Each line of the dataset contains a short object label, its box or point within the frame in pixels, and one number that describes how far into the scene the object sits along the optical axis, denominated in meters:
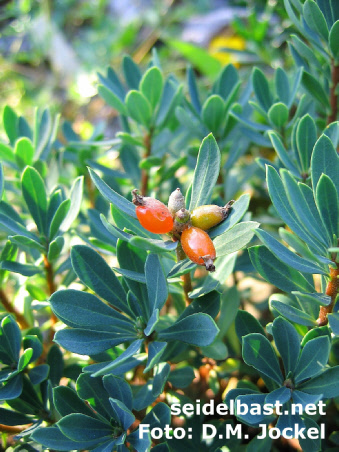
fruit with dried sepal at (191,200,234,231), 0.13
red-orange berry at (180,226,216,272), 0.13
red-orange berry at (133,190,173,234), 0.13
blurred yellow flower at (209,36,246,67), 0.41
